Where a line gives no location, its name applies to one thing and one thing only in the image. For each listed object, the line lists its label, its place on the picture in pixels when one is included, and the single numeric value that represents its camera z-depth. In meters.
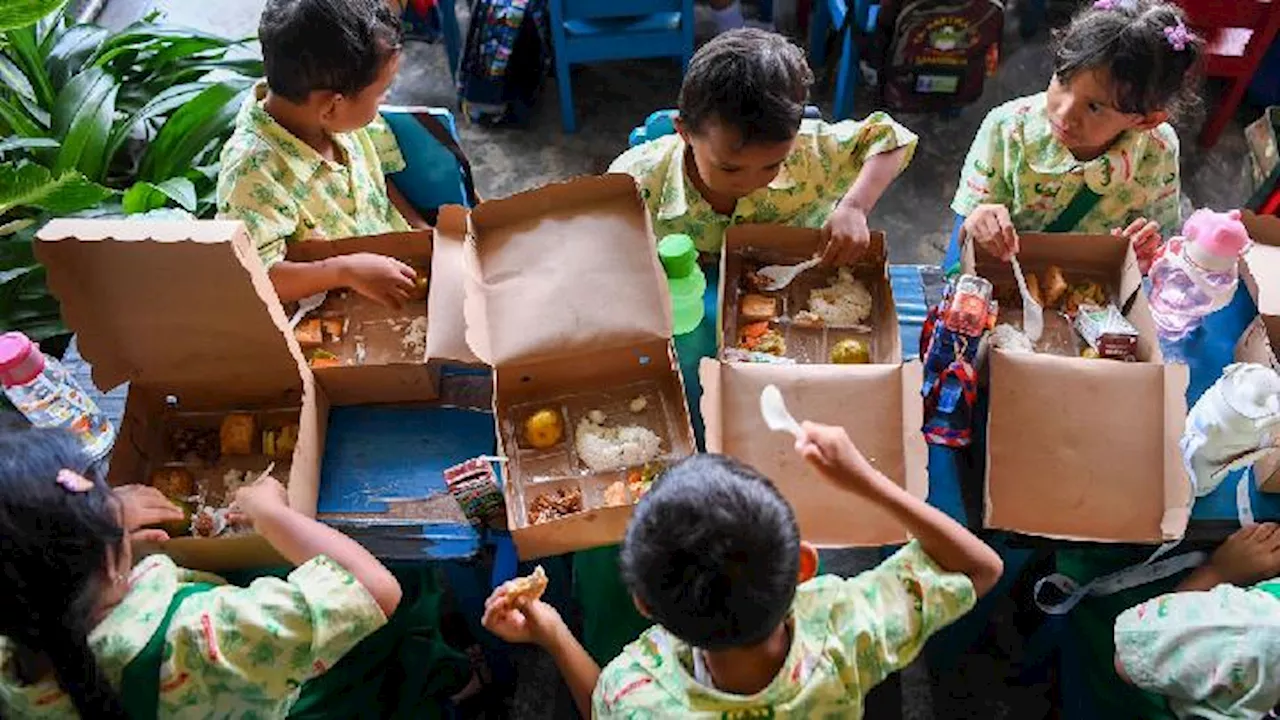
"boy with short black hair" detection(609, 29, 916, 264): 1.78
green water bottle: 1.78
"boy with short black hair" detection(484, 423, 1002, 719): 1.17
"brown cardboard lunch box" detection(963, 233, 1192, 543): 1.59
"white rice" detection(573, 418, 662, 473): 1.72
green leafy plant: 2.46
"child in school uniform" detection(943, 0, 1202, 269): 1.90
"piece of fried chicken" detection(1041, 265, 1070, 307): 1.88
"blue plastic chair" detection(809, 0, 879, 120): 3.29
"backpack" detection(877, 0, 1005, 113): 3.21
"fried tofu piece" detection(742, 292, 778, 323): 1.87
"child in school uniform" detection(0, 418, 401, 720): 1.25
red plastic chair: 3.15
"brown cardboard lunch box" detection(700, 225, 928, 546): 1.59
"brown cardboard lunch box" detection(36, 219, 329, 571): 1.57
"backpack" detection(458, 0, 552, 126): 3.29
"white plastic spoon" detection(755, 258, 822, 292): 1.91
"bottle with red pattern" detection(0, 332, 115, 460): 1.61
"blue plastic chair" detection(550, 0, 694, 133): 3.26
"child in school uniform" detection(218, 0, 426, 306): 1.86
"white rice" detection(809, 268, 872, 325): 1.87
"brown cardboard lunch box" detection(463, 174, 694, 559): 1.70
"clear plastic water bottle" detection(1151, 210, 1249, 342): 1.77
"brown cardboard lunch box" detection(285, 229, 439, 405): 1.77
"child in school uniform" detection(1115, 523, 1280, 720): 1.45
